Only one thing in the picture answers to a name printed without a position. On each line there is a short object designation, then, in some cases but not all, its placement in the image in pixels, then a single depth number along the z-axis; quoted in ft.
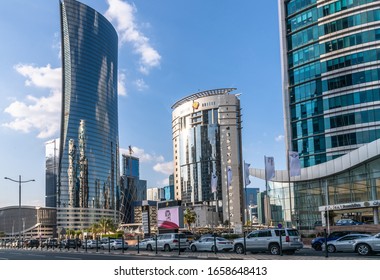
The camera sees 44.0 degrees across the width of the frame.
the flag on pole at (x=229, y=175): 233.55
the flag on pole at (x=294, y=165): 183.73
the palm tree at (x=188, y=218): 387.94
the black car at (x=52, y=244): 202.87
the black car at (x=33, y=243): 237.57
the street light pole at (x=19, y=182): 239.64
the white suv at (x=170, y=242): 132.87
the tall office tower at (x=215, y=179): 234.09
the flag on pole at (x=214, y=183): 240.12
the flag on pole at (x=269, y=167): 188.85
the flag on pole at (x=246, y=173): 205.70
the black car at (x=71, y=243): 187.29
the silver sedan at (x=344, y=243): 99.04
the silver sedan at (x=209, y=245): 118.93
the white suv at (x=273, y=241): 97.56
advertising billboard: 233.35
